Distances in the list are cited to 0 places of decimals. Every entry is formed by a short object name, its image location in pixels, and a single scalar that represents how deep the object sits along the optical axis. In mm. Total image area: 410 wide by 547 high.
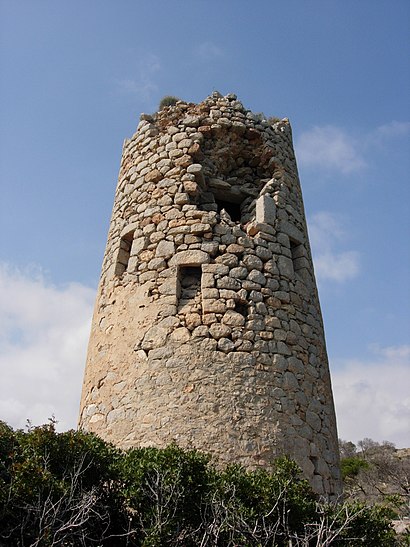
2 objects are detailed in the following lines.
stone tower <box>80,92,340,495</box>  6141
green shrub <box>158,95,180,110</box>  8922
